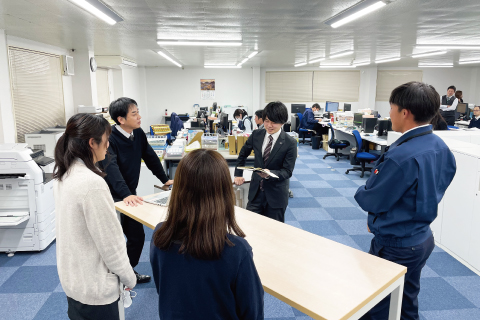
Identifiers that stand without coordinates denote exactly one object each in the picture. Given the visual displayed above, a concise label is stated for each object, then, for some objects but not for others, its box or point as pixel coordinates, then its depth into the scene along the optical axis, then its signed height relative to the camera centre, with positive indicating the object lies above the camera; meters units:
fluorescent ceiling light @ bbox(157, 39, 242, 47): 6.05 +1.09
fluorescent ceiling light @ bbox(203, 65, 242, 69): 12.42 +1.33
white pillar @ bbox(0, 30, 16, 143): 4.86 +0.01
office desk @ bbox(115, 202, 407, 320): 1.39 -0.82
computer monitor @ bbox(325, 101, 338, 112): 12.48 -0.15
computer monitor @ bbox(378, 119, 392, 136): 7.62 -0.57
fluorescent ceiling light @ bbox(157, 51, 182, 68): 8.19 +1.24
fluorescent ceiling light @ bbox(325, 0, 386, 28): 3.37 +1.00
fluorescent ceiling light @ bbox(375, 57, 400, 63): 10.23 +1.33
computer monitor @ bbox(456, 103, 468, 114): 11.20 -0.20
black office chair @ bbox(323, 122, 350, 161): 8.24 -1.04
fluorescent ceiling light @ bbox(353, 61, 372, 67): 11.48 +1.37
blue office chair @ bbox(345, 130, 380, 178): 6.56 -1.05
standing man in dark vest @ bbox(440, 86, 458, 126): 9.39 -0.13
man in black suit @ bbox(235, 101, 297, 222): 2.81 -0.53
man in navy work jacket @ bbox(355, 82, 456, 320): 1.72 -0.43
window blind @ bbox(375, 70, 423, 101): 14.00 +1.04
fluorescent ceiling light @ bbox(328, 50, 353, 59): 8.15 +1.22
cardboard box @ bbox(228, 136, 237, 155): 5.04 -0.65
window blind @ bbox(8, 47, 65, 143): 5.52 +0.21
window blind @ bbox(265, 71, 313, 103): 13.75 +0.65
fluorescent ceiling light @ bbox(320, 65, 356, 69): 13.04 +1.40
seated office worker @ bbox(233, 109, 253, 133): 7.29 -0.37
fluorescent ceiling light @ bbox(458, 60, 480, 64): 10.74 +1.31
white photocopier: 3.32 -1.03
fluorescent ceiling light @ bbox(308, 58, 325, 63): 10.09 +1.30
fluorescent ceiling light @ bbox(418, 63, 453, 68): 12.75 +1.42
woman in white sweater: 1.41 -0.54
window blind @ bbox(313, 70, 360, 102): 13.88 +0.70
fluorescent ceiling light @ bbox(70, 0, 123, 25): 3.27 +0.98
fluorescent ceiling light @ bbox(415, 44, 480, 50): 6.84 +1.17
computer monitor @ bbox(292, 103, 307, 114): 12.52 -0.23
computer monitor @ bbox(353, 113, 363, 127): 9.16 -0.47
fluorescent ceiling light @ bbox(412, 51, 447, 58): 8.20 +1.23
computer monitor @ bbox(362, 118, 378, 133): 8.12 -0.54
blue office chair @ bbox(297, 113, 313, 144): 10.73 -0.98
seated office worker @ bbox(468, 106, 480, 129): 8.44 -0.46
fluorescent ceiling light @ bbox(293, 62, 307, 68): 11.72 +1.38
